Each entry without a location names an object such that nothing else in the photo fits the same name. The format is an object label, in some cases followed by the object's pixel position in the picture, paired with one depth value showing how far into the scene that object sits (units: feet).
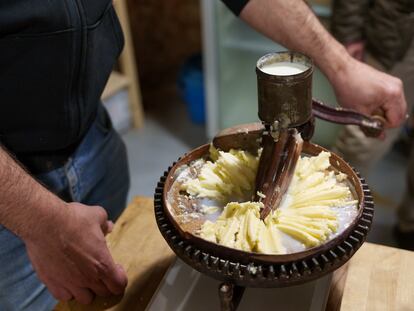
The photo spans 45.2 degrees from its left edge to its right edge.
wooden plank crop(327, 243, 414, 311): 2.68
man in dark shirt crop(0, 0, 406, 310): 2.61
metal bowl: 2.21
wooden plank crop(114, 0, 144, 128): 7.53
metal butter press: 2.22
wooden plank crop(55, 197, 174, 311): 2.94
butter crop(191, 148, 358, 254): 2.33
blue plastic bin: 8.24
